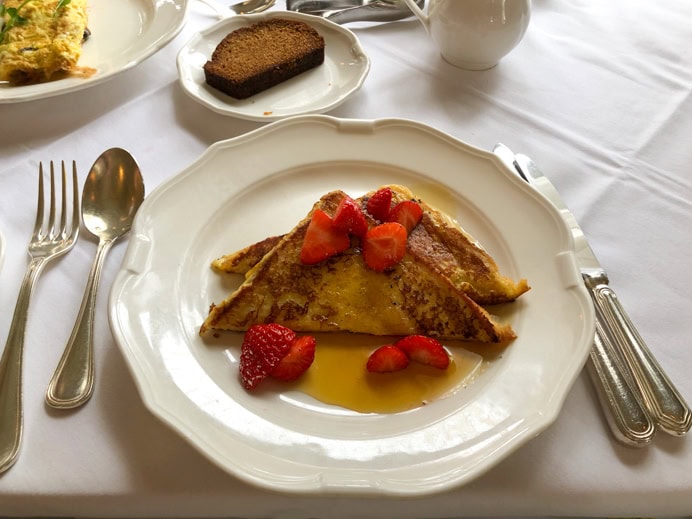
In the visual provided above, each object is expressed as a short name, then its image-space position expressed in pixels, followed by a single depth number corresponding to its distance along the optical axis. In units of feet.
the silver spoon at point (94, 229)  0.94
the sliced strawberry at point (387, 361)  0.96
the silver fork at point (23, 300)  0.87
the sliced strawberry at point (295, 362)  0.94
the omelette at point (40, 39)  1.49
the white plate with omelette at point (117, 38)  1.42
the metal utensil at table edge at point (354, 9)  1.83
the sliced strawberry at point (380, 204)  1.14
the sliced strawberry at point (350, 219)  1.08
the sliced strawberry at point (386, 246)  1.06
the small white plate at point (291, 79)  1.47
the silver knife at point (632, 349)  0.90
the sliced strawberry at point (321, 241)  1.07
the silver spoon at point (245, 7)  1.86
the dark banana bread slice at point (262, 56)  1.50
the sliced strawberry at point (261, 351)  0.93
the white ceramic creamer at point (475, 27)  1.50
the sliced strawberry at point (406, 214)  1.13
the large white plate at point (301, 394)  0.82
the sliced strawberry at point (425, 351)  0.97
